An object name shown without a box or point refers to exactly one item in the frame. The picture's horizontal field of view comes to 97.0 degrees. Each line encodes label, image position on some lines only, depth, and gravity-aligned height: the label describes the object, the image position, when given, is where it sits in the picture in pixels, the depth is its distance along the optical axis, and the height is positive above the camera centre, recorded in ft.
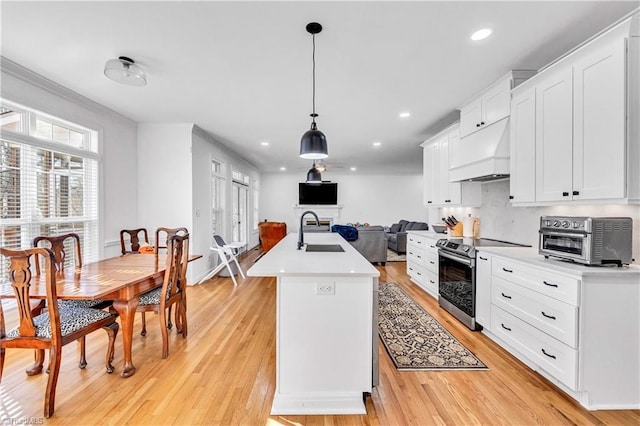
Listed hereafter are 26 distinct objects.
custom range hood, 9.71 +2.11
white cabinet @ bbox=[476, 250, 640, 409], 6.03 -2.66
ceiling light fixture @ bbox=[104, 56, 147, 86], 8.23 +4.16
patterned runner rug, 7.77 -4.14
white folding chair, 15.95 -2.36
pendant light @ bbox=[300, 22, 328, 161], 8.65 +2.07
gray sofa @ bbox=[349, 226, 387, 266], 20.52 -2.40
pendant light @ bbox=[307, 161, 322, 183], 17.16 +2.13
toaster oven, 6.26 -0.63
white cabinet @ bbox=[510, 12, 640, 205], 6.02 +2.13
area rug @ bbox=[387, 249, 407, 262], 22.91 -3.92
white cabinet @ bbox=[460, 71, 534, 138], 9.29 +3.99
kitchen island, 6.00 -2.71
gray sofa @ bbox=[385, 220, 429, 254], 25.77 -2.29
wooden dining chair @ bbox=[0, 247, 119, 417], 5.66 -2.52
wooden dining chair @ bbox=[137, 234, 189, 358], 7.98 -2.46
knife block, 13.69 -0.96
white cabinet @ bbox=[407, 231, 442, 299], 13.06 -2.48
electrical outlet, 6.01 -1.66
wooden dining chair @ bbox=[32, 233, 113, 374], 7.51 -1.74
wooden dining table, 6.33 -1.80
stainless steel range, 9.84 -2.44
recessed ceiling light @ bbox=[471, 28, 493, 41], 7.05 +4.52
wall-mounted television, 33.83 +2.15
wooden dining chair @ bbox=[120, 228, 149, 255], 12.41 -1.32
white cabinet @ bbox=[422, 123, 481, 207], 13.00 +1.62
